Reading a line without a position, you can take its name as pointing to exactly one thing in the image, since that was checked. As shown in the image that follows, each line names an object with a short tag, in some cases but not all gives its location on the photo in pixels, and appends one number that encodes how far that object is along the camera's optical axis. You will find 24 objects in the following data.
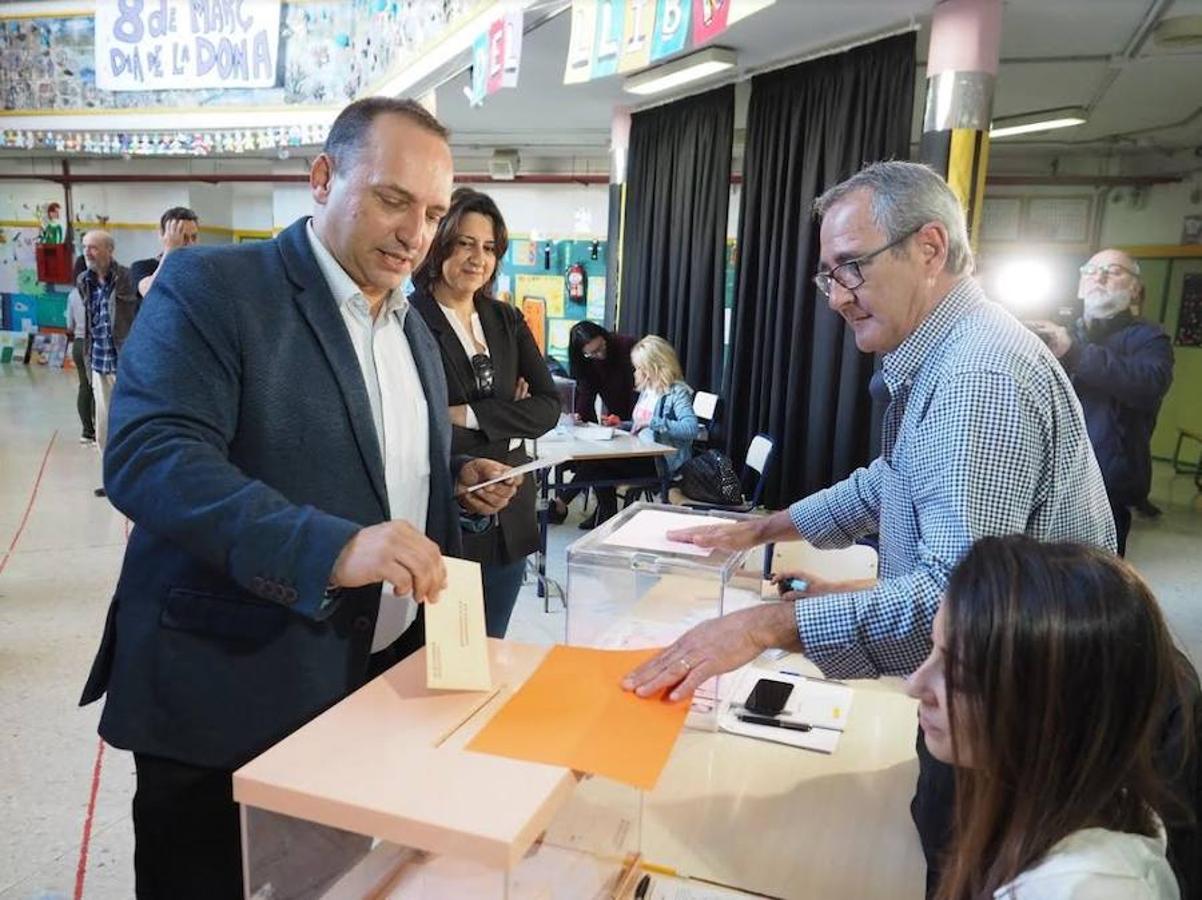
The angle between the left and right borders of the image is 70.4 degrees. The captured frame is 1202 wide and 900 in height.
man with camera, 3.76
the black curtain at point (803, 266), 4.87
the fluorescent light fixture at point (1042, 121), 6.29
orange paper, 0.83
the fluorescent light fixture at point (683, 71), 5.21
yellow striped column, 4.07
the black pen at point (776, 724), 1.47
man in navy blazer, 0.93
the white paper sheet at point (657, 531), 1.49
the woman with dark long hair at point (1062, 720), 0.79
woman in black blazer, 2.11
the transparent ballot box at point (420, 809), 0.71
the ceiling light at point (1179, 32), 4.31
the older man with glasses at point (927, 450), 1.08
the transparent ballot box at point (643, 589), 1.46
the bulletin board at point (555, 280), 9.80
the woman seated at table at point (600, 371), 5.84
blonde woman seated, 5.00
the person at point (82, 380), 7.17
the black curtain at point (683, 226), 6.16
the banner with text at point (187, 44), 5.26
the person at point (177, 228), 4.28
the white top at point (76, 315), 7.43
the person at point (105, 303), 5.51
